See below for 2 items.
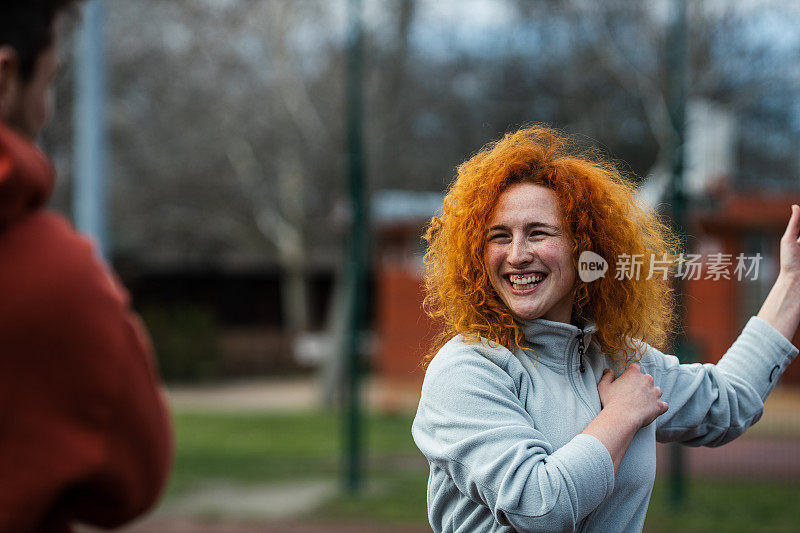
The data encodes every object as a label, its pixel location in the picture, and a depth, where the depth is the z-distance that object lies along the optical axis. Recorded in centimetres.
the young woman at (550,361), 493
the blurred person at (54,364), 459
